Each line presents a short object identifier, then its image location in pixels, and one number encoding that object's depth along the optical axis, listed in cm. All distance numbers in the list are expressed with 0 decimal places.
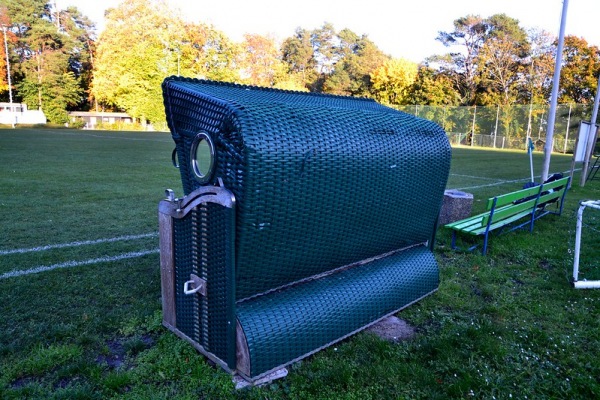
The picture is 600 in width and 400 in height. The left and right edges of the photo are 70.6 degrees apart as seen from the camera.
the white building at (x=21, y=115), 4544
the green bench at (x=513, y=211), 516
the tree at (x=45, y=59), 5050
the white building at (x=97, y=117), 5230
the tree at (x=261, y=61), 5225
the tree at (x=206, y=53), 4784
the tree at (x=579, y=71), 3753
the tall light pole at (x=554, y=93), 818
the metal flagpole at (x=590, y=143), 1135
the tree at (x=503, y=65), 4178
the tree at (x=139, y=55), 4578
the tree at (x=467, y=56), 4466
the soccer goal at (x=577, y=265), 408
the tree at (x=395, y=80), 4797
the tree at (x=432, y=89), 4394
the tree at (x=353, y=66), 5778
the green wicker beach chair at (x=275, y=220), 237
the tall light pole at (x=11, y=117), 4022
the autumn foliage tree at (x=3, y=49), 4844
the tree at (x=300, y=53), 6744
